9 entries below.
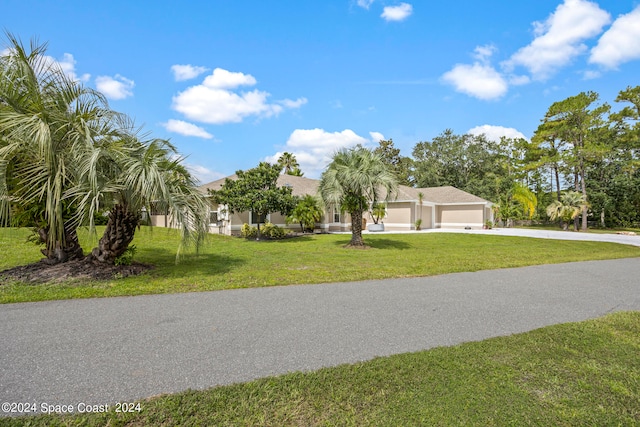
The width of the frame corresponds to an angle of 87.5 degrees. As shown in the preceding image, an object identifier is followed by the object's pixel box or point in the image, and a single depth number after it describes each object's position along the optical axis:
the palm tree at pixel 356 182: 13.73
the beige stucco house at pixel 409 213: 20.31
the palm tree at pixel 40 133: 6.65
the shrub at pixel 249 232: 18.73
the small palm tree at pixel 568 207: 29.95
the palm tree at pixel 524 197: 32.16
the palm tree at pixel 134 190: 6.89
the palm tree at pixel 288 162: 39.94
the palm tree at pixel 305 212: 18.78
